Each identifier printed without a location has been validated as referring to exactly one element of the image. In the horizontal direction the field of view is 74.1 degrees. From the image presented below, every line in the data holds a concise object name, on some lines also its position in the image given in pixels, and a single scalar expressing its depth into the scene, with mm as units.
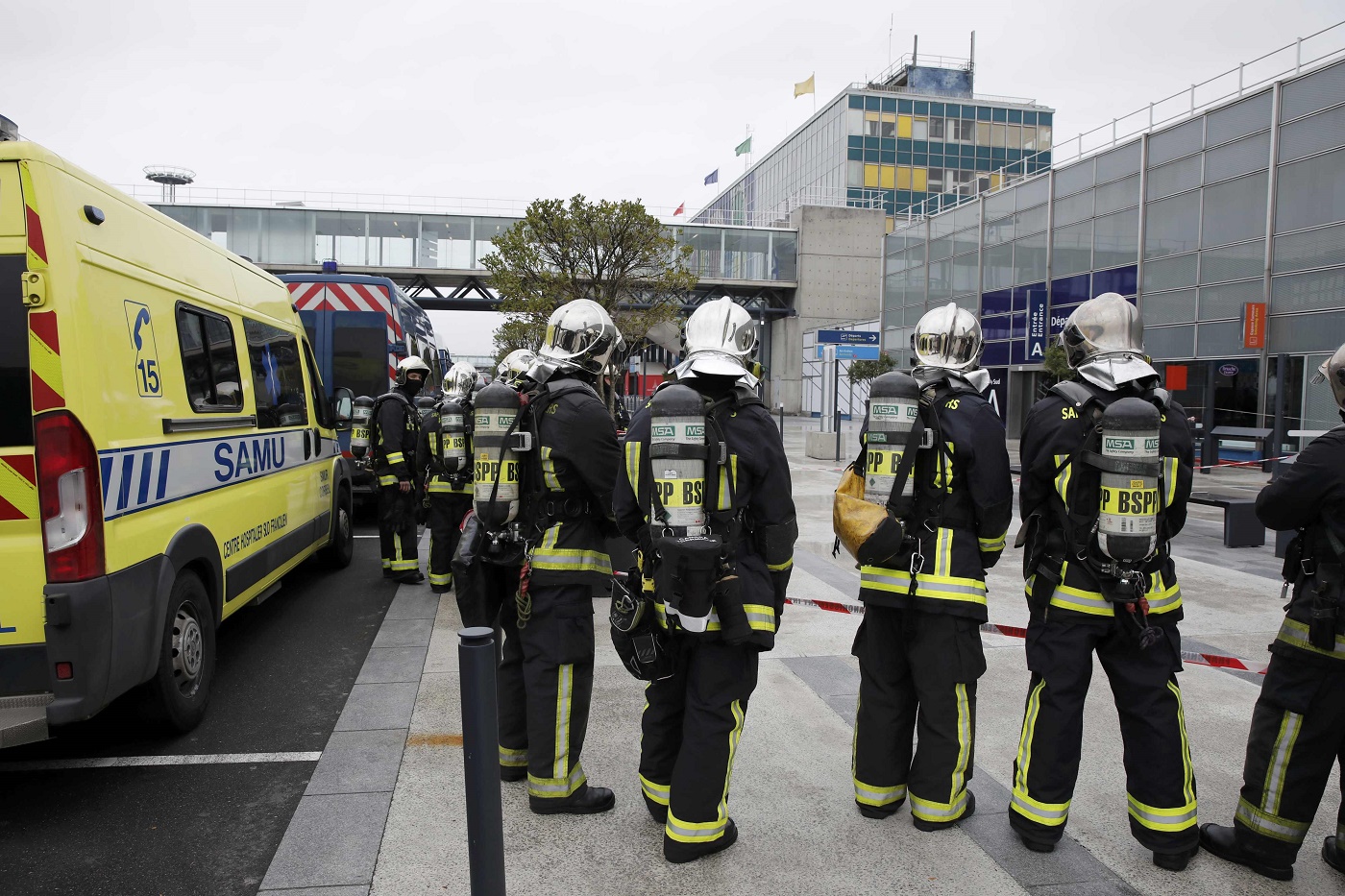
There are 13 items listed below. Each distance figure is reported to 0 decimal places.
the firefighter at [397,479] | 7562
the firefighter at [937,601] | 3236
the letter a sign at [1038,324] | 25703
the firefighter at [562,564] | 3432
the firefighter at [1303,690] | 2938
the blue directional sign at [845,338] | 23438
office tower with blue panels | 51188
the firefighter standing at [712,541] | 2865
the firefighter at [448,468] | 6480
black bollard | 2072
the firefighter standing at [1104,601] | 3021
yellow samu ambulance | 3314
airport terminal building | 17594
